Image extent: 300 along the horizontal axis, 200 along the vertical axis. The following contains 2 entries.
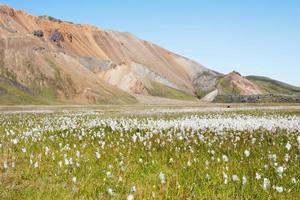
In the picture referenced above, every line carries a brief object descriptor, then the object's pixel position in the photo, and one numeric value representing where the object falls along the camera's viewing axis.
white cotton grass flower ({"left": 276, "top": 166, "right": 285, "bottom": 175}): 8.21
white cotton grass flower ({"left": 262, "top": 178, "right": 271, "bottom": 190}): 7.39
